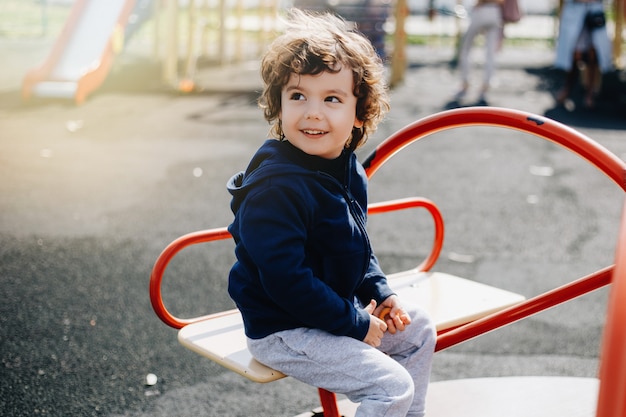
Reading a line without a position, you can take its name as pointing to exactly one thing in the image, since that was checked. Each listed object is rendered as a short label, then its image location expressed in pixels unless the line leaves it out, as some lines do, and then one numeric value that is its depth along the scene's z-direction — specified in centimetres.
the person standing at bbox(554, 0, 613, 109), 917
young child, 183
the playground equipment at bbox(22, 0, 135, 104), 927
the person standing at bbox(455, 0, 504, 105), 937
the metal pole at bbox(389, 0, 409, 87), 1032
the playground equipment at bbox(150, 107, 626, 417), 210
